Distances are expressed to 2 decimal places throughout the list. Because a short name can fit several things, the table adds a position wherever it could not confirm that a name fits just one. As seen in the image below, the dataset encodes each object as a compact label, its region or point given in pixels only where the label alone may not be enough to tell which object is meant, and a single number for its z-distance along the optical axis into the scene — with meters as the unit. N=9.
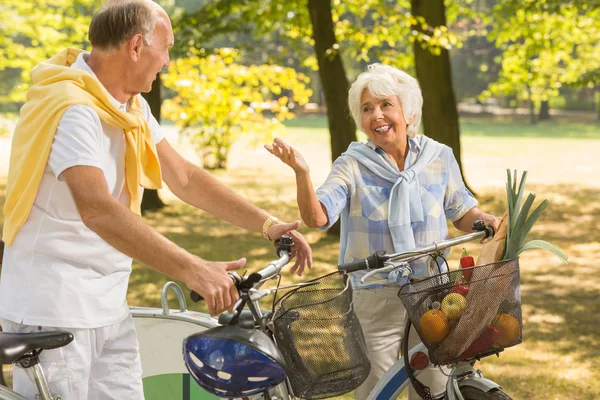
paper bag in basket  3.04
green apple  3.06
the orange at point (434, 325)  3.09
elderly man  2.62
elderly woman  3.83
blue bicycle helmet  2.55
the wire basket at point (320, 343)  2.82
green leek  3.21
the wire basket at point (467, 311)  3.05
